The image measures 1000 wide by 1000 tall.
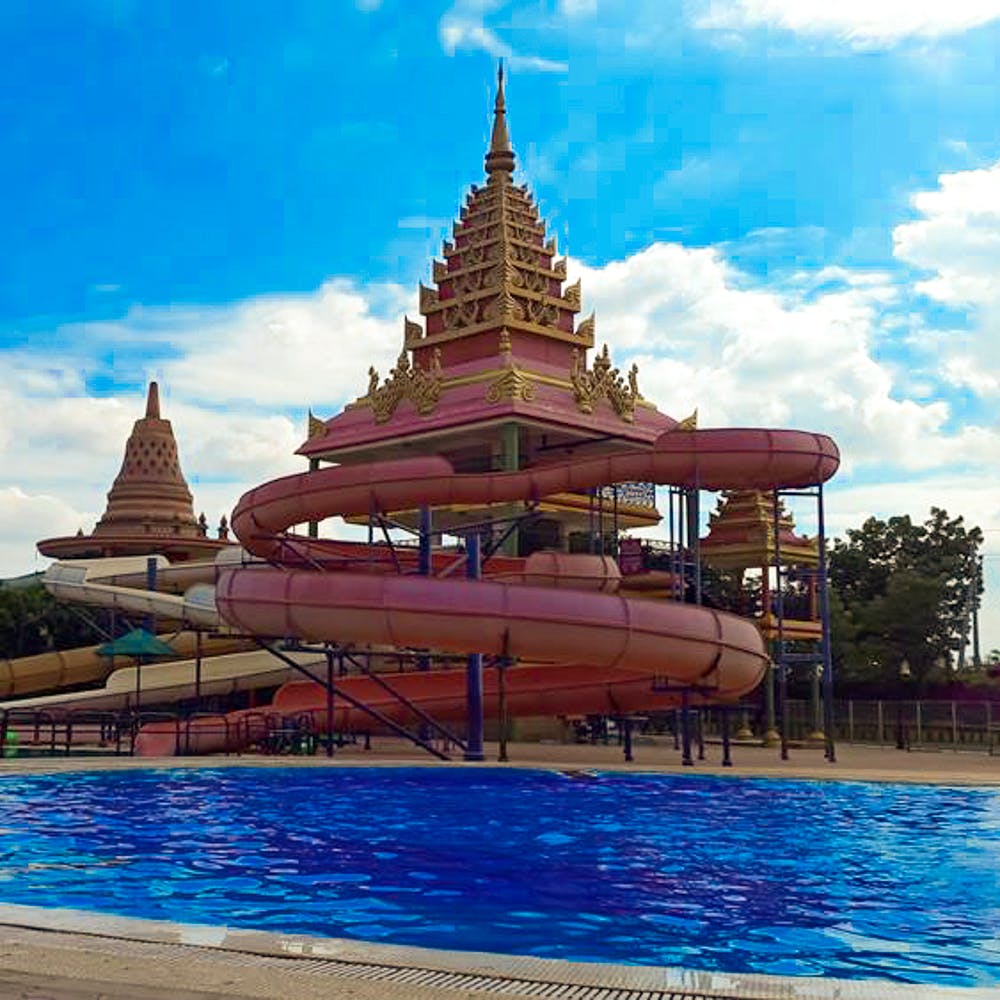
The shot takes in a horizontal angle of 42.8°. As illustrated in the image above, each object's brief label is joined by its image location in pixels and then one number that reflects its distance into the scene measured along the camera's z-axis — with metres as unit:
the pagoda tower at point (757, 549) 34.62
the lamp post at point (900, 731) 28.20
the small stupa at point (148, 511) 50.78
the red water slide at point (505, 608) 18.27
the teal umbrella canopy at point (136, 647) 24.09
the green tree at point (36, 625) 42.75
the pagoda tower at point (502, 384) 37.03
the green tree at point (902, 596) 40.69
